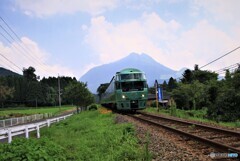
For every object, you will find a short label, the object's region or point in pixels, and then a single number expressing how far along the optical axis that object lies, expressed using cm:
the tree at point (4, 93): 9983
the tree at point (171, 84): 12875
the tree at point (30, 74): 16788
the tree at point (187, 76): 10138
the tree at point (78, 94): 6419
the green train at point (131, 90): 2930
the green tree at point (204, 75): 9631
